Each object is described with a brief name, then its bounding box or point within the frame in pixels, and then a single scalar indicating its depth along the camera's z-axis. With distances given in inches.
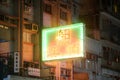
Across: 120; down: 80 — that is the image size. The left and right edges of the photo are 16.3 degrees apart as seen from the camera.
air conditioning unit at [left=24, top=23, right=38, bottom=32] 1070.3
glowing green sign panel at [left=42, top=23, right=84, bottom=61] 1003.9
